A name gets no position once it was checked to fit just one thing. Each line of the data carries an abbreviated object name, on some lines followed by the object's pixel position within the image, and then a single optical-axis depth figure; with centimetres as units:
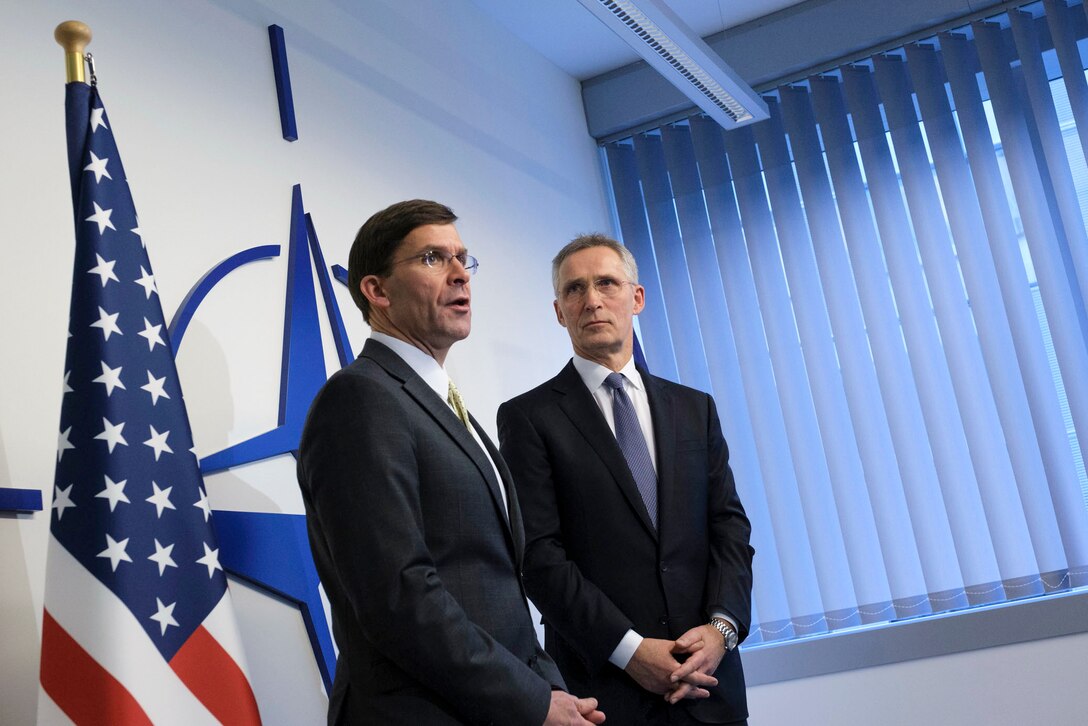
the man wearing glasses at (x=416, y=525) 161
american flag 174
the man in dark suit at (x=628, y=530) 238
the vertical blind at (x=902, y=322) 391
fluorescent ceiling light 330
